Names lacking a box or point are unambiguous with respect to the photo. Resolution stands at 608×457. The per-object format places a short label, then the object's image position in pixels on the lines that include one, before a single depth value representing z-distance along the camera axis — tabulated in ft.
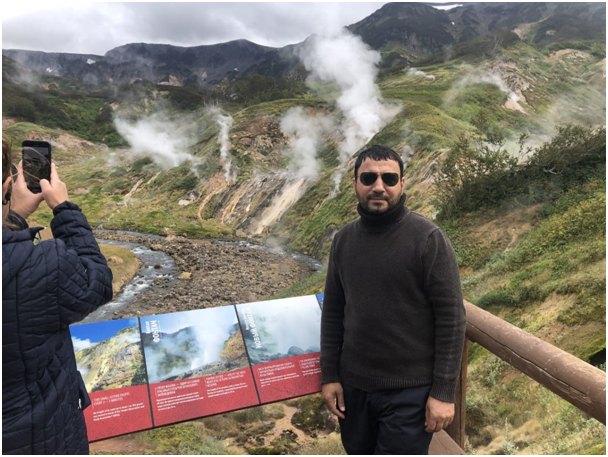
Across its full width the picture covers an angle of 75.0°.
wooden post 9.61
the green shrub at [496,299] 27.27
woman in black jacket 5.48
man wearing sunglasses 7.48
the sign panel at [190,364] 8.74
